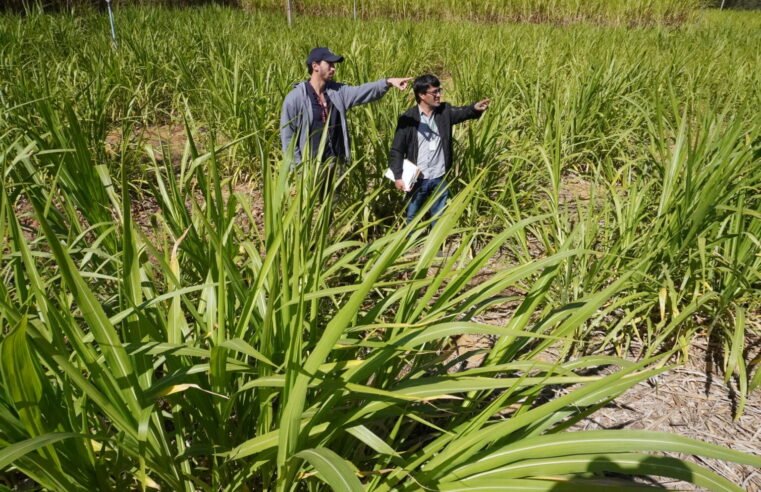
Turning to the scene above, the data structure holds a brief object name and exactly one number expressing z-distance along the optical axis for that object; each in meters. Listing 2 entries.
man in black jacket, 2.35
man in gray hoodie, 2.33
